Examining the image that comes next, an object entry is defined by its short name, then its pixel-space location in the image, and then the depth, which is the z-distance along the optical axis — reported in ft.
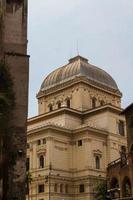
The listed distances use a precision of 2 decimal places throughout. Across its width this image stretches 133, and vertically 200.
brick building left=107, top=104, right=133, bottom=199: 127.85
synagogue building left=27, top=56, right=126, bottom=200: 214.90
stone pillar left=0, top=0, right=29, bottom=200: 93.76
